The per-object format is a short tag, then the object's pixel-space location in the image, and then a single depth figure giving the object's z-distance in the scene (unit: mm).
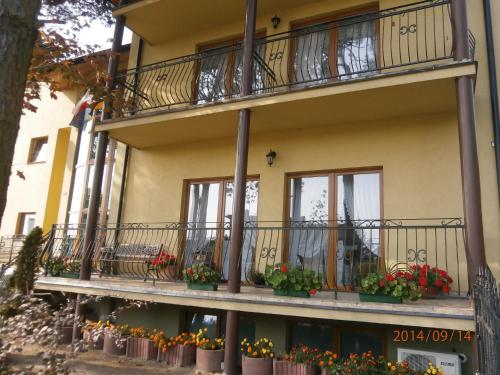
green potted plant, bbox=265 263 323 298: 5688
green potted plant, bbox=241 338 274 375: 5988
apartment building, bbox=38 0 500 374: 5840
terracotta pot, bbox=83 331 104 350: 7684
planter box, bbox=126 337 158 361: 7164
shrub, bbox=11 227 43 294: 7555
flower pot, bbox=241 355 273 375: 5980
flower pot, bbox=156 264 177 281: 8199
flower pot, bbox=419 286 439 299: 5750
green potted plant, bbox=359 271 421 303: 5098
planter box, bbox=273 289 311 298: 5688
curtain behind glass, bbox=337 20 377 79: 7480
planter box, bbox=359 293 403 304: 5156
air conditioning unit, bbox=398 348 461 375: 5545
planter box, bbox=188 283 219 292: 6477
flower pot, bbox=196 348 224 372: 6484
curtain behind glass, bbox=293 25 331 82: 7863
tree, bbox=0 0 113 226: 2420
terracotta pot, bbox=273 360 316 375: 5730
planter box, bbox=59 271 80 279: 7984
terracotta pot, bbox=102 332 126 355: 7383
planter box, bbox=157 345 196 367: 6867
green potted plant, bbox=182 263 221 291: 6488
